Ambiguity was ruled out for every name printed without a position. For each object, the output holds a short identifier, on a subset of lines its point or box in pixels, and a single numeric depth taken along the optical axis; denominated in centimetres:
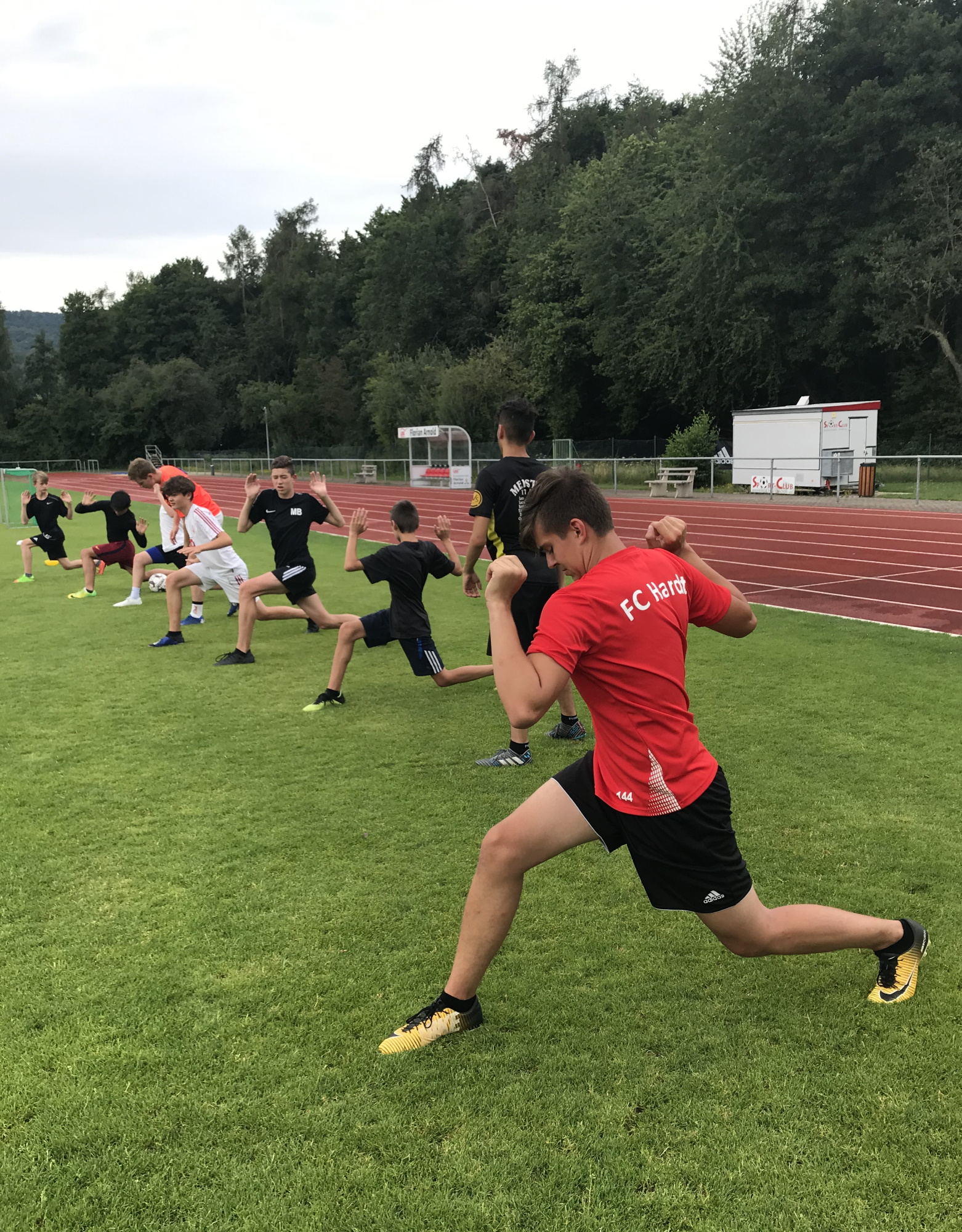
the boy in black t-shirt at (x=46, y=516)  1385
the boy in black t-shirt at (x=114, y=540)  1216
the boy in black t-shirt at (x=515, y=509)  568
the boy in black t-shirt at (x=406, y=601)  672
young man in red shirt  256
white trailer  2606
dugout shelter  3834
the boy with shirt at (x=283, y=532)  841
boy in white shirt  955
